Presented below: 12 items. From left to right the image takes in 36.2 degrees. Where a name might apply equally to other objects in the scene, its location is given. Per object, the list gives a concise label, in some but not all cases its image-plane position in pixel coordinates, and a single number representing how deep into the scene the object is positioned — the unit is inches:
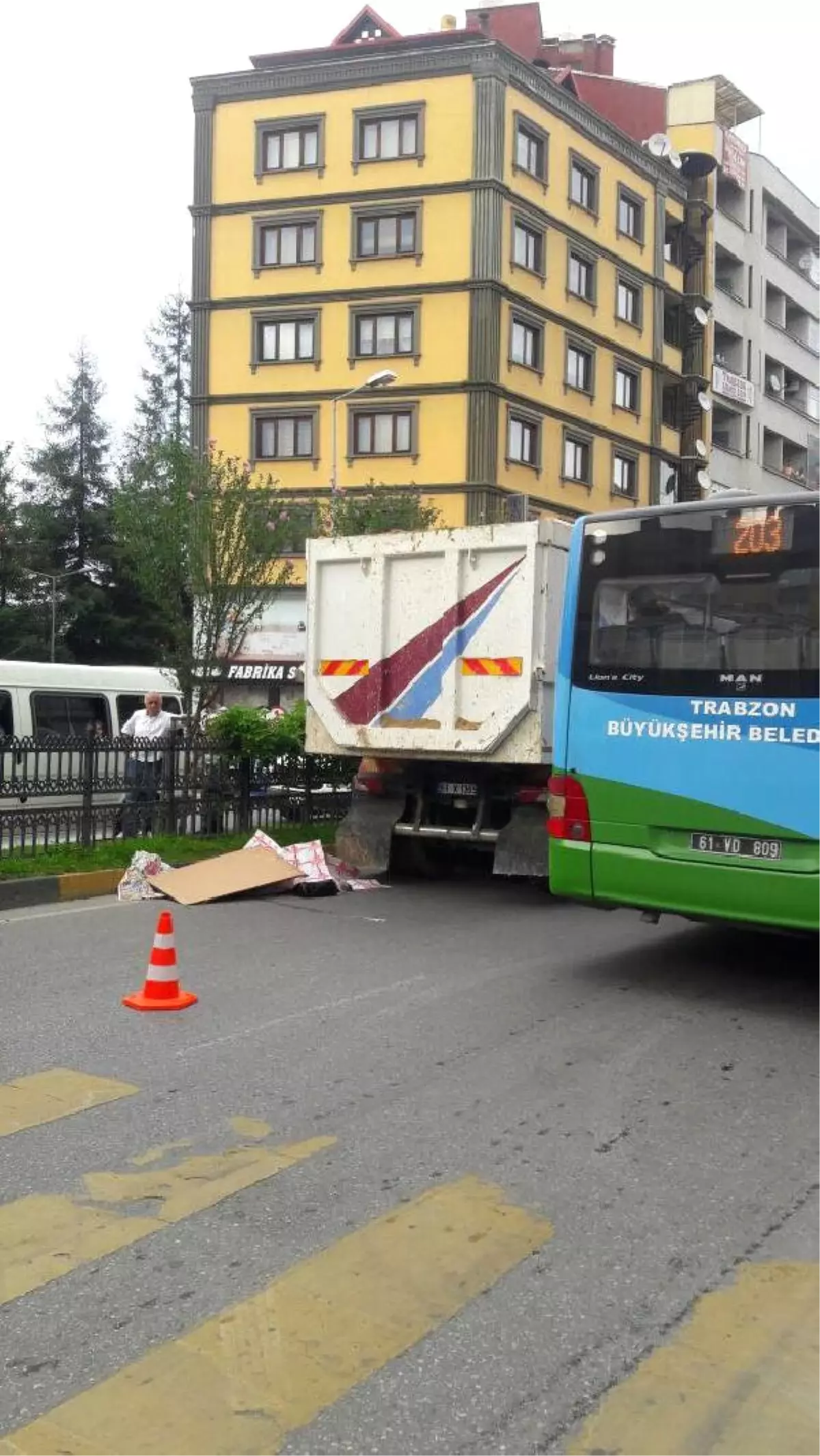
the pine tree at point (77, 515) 2176.4
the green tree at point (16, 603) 2094.0
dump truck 407.8
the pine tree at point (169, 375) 2544.3
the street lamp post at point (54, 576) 2052.2
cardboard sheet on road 420.8
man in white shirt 500.8
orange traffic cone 265.7
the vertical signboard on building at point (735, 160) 1904.5
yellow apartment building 1392.7
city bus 268.8
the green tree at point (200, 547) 554.6
